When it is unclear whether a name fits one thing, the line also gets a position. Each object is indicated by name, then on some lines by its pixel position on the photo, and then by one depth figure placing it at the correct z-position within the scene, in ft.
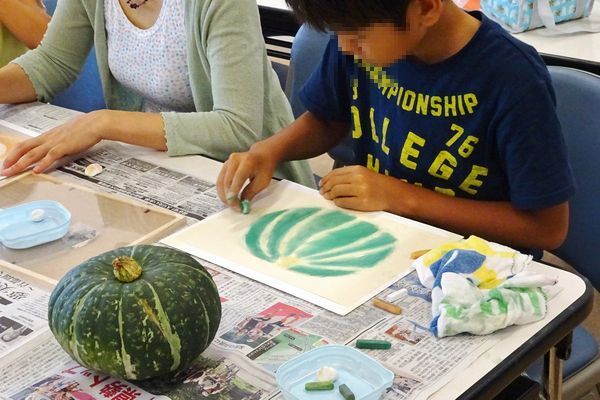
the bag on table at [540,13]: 9.33
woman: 6.08
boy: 4.93
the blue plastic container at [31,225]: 5.18
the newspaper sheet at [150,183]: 5.53
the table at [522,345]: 4.15
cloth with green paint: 4.38
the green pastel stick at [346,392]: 4.06
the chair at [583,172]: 5.72
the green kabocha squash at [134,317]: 4.11
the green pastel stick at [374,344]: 4.34
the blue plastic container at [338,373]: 4.10
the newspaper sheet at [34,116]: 6.63
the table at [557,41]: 8.31
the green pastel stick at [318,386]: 4.13
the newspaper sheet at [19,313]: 4.51
